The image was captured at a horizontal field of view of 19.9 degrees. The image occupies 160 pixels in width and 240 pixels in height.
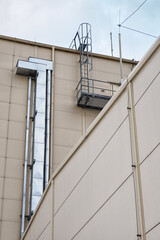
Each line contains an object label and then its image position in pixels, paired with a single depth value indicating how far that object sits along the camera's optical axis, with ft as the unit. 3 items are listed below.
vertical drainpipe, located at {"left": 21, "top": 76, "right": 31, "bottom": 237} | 62.28
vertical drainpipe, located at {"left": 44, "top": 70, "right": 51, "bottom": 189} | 65.98
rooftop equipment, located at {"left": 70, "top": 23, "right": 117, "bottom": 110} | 73.31
